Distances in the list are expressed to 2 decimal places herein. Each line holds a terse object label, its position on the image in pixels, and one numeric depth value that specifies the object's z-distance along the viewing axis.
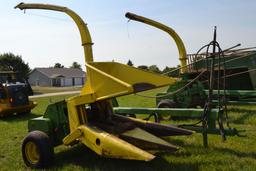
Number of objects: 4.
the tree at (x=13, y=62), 33.62
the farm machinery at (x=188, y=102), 3.85
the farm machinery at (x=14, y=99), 8.41
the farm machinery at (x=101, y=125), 3.21
